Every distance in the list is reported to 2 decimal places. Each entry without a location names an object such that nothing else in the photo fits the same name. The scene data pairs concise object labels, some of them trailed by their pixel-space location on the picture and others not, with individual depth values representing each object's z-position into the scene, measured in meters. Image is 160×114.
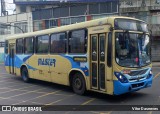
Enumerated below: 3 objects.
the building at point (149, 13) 33.97
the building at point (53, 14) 37.94
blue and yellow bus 8.84
